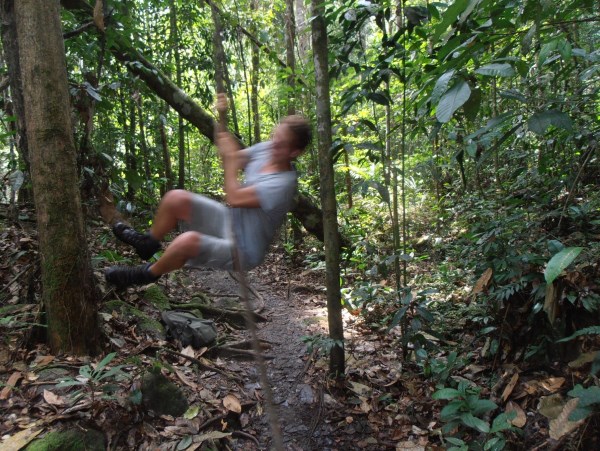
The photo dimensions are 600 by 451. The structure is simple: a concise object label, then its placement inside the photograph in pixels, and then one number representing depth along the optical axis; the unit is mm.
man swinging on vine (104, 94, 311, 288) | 2675
